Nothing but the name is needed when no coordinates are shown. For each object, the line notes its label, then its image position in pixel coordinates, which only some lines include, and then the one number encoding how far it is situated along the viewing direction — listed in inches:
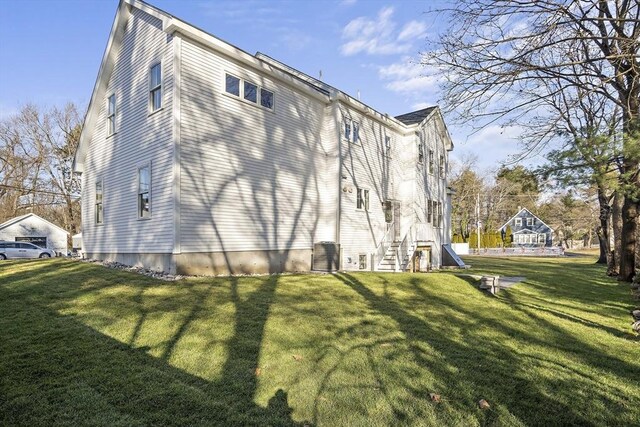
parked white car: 988.6
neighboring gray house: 2395.4
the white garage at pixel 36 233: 1263.5
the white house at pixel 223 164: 402.3
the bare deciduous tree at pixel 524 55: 245.0
